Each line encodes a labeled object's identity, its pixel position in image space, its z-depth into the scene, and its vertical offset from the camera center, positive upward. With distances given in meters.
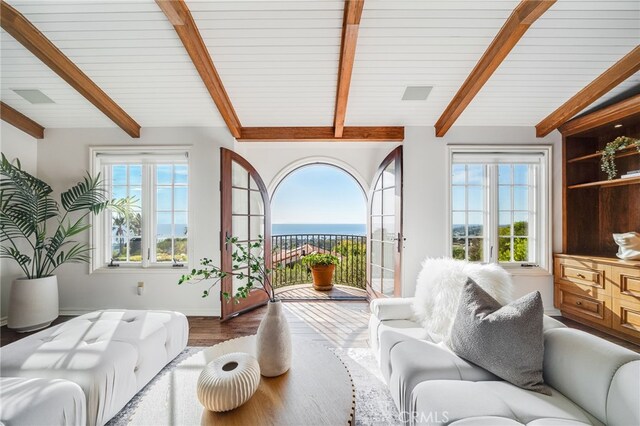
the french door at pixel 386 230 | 3.13 -0.16
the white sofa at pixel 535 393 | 1.00 -0.77
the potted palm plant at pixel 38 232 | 2.70 -0.16
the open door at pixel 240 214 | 3.05 +0.06
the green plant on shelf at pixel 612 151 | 2.60 +0.71
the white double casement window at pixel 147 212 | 3.36 +0.08
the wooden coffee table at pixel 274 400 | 0.99 -0.77
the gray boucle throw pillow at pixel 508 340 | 1.21 -0.60
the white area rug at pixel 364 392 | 1.55 -1.21
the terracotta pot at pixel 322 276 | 4.48 -1.01
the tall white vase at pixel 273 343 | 1.25 -0.62
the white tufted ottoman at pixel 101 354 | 1.35 -0.80
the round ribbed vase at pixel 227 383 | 1.00 -0.67
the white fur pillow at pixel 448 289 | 1.69 -0.49
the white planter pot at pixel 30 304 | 2.69 -0.93
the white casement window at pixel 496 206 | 3.27 +0.17
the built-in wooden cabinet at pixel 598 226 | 2.47 -0.08
